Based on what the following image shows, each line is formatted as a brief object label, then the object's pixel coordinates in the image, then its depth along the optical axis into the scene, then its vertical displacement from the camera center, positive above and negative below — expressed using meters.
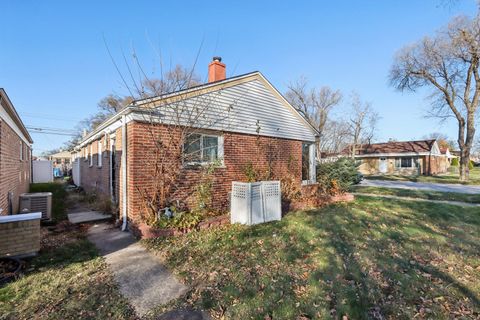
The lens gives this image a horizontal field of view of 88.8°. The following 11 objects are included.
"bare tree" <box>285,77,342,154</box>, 34.25 +8.56
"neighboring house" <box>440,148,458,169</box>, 36.59 +0.88
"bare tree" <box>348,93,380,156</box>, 37.12 +4.60
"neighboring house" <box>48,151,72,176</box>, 49.60 +1.41
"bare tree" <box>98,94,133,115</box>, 37.03 +9.08
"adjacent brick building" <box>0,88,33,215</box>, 5.83 +0.23
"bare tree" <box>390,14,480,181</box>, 19.17 +8.34
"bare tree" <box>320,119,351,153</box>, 36.25 +3.83
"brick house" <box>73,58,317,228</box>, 6.59 +0.80
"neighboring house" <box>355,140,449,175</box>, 30.22 +0.11
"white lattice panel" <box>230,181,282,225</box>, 6.89 -1.22
